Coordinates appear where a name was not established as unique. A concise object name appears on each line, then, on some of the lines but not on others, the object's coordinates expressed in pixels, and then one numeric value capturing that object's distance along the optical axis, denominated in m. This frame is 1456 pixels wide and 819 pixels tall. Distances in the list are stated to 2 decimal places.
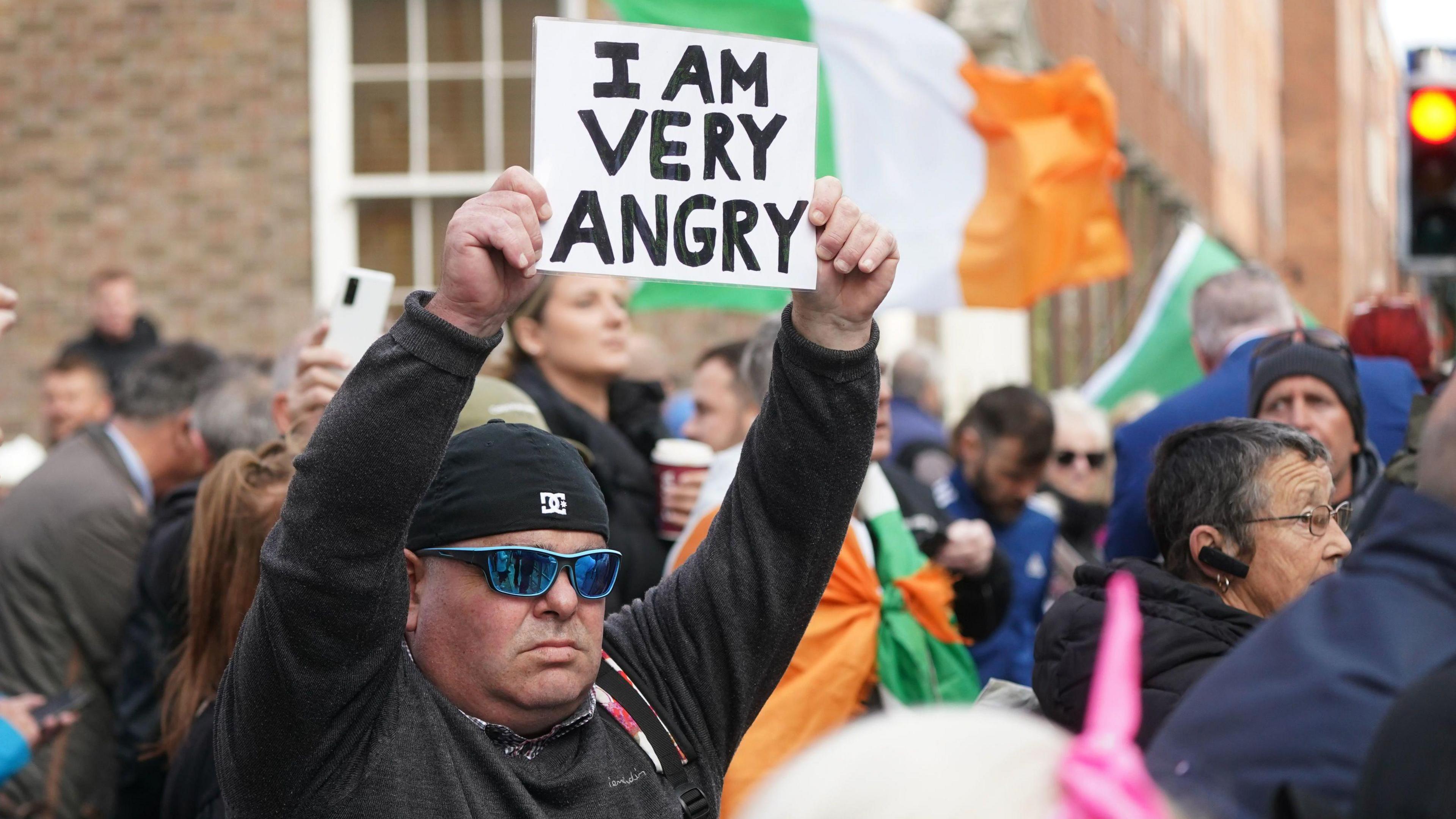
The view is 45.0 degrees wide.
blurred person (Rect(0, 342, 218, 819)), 4.98
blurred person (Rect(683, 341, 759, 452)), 5.43
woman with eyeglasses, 3.19
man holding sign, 2.34
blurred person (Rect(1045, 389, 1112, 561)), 7.77
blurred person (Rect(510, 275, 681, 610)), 4.90
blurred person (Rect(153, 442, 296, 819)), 3.57
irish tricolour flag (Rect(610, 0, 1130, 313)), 6.99
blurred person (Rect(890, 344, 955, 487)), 7.37
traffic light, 7.52
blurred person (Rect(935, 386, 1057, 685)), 6.11
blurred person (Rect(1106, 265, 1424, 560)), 5.02
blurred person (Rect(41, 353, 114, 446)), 7.64
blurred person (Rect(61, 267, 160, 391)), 8.98
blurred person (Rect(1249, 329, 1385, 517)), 4.54
